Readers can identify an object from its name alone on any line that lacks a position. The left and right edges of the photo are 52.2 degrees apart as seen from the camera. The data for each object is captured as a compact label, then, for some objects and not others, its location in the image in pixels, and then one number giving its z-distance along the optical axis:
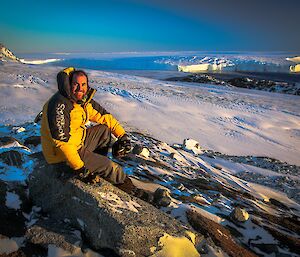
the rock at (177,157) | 6.27
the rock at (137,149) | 5.48
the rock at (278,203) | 5.29
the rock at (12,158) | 3.60
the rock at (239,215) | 3.64
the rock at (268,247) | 3.25
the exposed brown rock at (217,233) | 2.94
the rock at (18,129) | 5.45
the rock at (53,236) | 2.58
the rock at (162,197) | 3.50
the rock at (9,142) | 4.25
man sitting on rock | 2.84
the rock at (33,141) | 4.71
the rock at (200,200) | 3.99
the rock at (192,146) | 8.23
